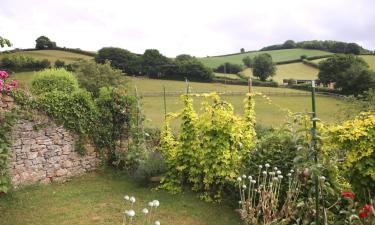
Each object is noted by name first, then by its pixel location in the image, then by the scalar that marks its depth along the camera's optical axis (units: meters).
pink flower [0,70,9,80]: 6.39
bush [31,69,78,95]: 10.49
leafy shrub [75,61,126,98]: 17.61
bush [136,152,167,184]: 7.70
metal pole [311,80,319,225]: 3.15
